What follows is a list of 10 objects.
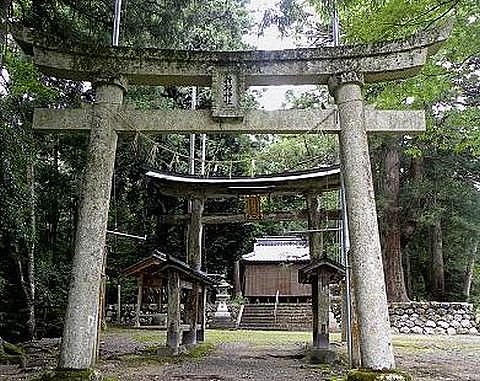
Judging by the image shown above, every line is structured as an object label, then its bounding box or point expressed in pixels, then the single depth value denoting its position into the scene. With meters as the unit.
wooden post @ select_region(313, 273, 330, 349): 11.04
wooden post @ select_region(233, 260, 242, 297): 27.07
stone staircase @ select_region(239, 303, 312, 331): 22.47
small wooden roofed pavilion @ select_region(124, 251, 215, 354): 11.70
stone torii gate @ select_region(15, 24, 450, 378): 6.64
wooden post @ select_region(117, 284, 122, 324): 21.70
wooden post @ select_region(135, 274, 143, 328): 19.31
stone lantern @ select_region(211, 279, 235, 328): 21.98
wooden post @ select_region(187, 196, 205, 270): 14.27
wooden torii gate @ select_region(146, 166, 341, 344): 14.23
